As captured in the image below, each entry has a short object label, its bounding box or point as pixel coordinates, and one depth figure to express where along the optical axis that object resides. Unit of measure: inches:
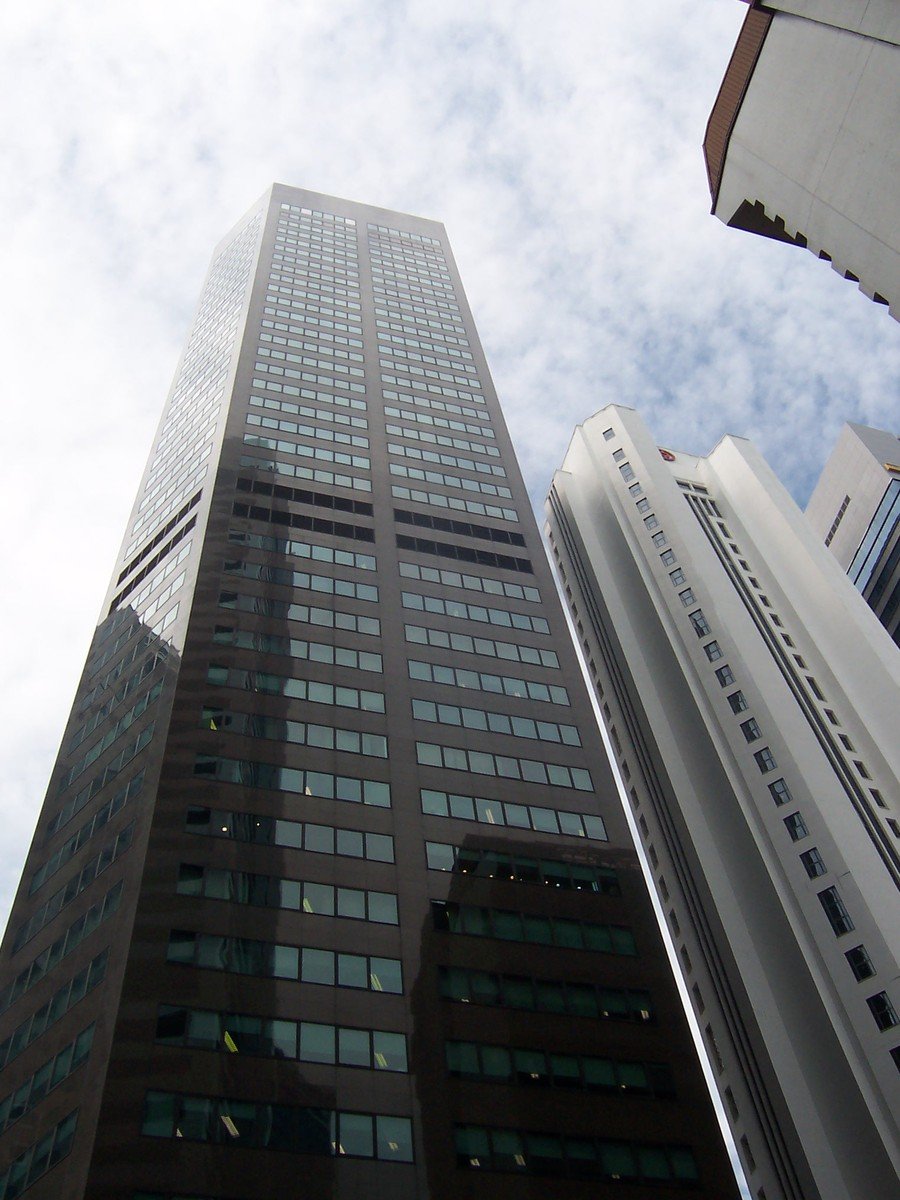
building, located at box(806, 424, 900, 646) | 4052.7
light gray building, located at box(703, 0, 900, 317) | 1094.6
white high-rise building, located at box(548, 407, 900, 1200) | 2377.0
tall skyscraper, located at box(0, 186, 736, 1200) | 1441.9
